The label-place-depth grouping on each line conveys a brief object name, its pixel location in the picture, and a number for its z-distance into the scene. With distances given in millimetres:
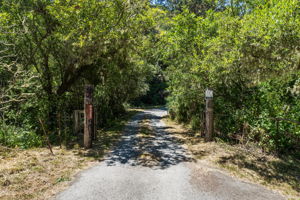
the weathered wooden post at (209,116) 8148
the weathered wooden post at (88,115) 7285
